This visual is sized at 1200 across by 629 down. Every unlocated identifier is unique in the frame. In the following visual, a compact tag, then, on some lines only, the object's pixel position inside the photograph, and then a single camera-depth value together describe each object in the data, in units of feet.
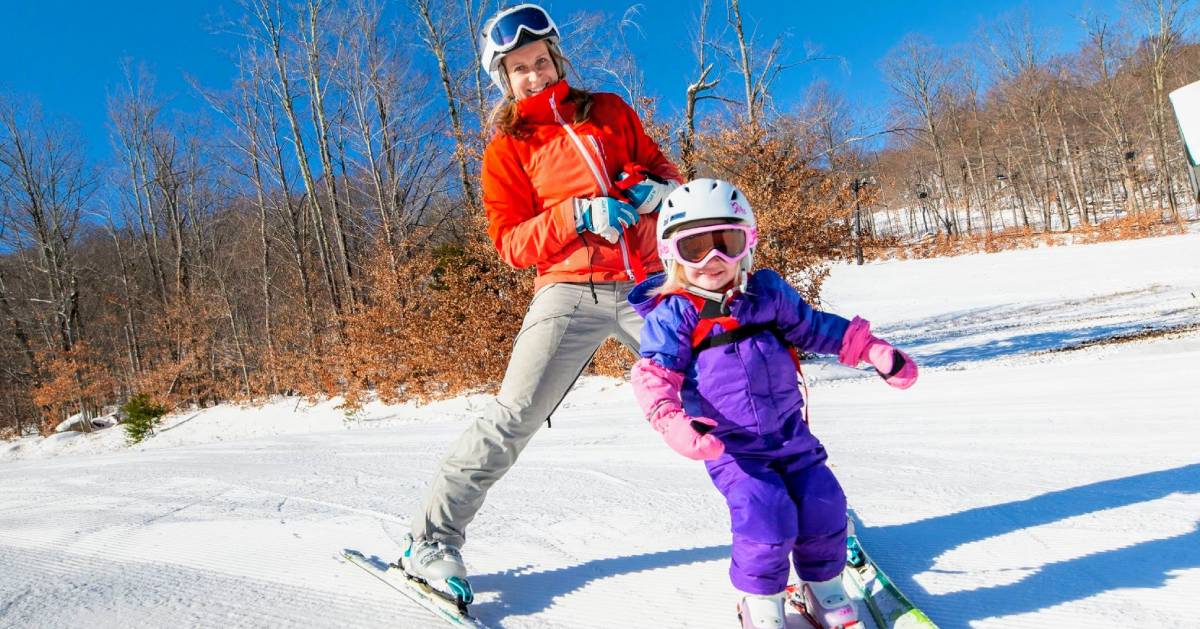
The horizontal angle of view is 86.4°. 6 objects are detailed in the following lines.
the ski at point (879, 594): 5.72
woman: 6.87
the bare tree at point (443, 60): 53.88
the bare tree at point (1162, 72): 99.35
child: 5.49
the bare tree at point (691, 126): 38.65
